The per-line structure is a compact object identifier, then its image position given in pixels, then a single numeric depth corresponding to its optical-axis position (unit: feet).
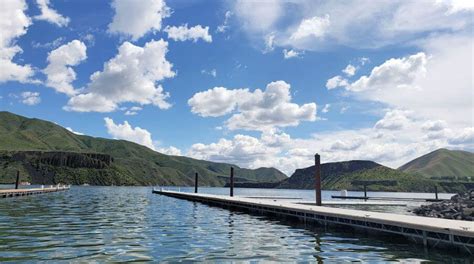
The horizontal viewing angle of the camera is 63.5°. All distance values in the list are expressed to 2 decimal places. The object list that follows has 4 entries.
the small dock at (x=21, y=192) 224.70
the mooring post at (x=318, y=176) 140.46
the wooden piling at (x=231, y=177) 210.79
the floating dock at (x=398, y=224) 60.70
